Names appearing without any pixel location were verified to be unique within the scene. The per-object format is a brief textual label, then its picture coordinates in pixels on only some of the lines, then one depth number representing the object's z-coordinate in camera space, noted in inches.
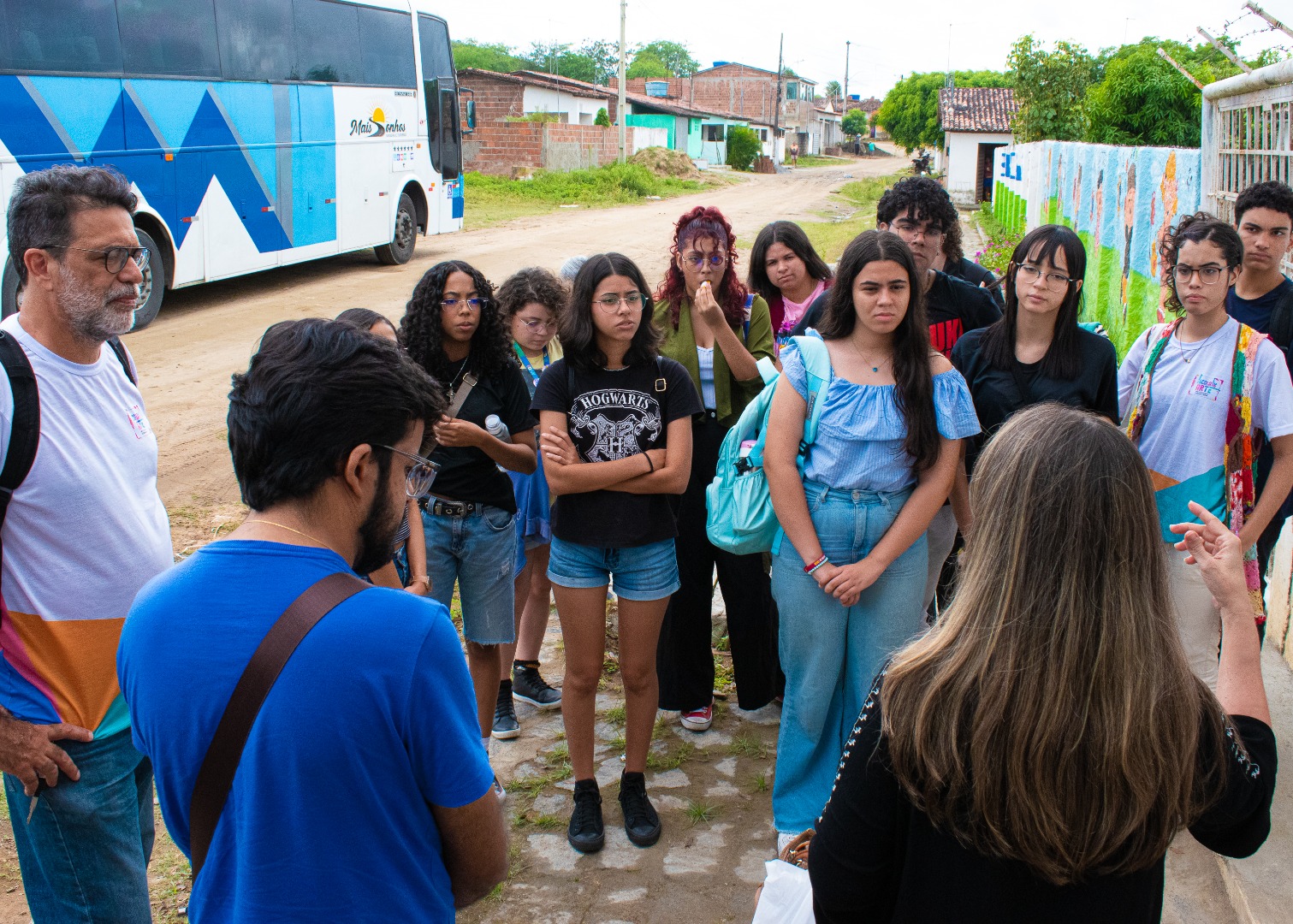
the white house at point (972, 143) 1529.3
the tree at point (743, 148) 2204.7
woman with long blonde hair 52.8
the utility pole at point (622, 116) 1391.5
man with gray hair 82.6
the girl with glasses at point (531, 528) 162.1
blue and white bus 373.1
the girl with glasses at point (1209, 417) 129.6
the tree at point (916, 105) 2084.2
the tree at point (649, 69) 4028.1
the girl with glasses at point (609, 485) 129.3
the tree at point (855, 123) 3718.0
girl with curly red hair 154.9
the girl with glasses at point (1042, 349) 129.6
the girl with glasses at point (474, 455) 135.8
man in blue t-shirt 53.5
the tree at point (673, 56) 4776.1
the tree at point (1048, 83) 940.6
